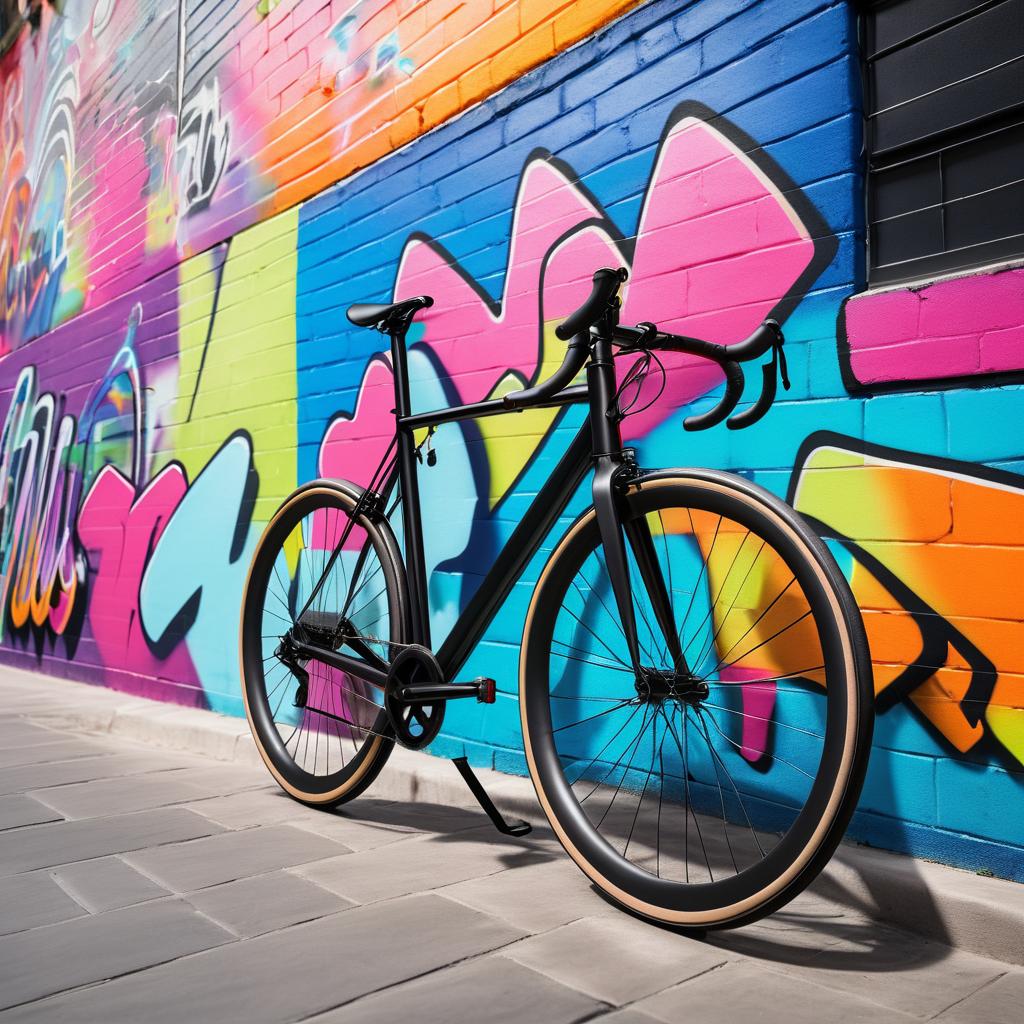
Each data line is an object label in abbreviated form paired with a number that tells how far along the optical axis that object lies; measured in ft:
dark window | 7.07
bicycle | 5.91
